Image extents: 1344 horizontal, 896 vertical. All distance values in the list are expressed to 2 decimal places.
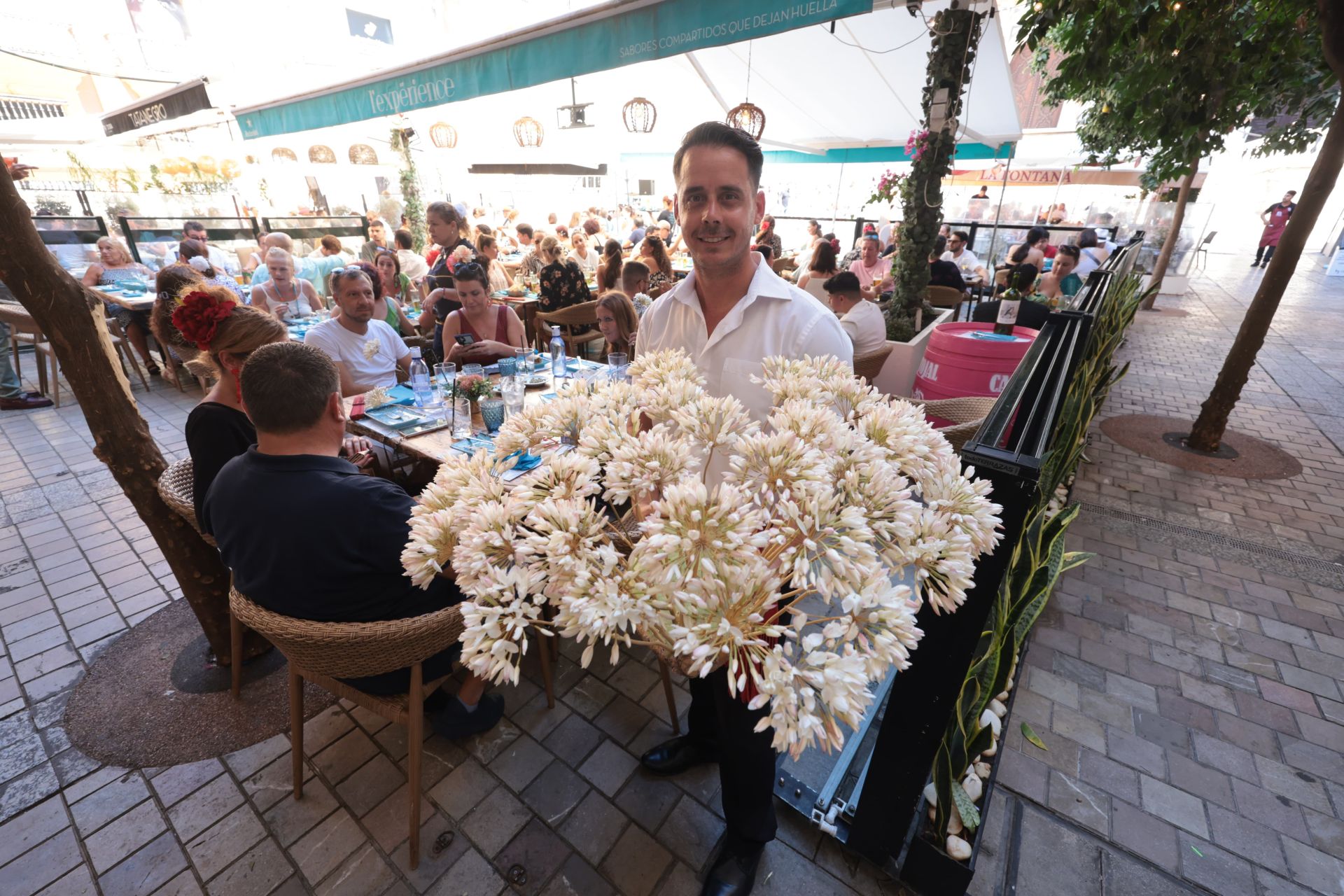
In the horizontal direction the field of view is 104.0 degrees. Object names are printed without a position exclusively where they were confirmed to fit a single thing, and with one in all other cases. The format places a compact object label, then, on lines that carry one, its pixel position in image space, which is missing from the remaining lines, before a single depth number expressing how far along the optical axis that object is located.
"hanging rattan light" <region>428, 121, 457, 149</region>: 9.12
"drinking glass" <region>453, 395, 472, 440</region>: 2.88
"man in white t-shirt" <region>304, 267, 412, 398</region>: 3.63
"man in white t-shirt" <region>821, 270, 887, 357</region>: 4.48
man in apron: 15.24
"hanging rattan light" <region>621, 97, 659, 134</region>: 6.84
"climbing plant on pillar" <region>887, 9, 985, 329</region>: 4.53
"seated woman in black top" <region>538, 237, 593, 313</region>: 5.86
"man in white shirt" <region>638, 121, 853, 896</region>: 1.48
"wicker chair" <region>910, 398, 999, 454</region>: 3.09
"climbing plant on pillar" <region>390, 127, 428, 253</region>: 10.64
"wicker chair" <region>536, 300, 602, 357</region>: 5.76
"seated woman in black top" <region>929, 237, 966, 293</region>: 7.20
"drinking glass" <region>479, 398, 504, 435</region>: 2.83
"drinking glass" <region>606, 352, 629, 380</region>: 3.54
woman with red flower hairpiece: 2.17
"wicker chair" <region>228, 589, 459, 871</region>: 1.53
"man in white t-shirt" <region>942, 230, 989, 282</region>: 8.79
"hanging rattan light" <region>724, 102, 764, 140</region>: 6.29
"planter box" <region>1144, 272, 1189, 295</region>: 13.40
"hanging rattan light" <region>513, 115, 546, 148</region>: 8.79
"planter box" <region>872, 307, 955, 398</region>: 5.15
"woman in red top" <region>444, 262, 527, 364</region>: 4.27
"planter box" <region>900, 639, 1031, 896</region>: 1.61
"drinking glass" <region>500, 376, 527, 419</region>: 2.97
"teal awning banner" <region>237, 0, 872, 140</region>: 3.15
